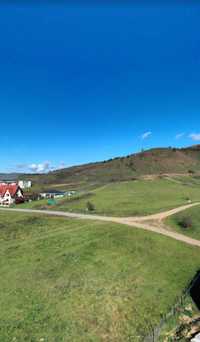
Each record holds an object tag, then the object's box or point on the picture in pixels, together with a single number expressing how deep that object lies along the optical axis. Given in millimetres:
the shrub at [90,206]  48700
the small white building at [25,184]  121262
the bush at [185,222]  39688
